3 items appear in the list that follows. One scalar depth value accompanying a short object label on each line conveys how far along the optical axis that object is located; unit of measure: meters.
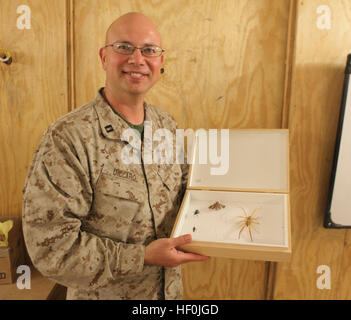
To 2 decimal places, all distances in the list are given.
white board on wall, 1.62
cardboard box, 1.71
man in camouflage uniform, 1.05
